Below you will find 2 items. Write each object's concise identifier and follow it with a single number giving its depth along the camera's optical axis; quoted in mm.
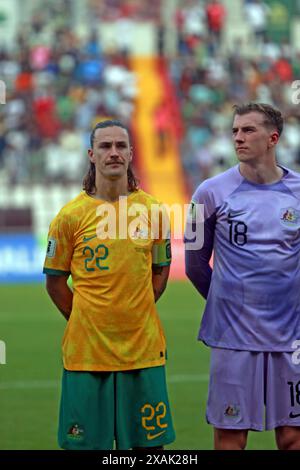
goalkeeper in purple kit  11812
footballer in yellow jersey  11766
